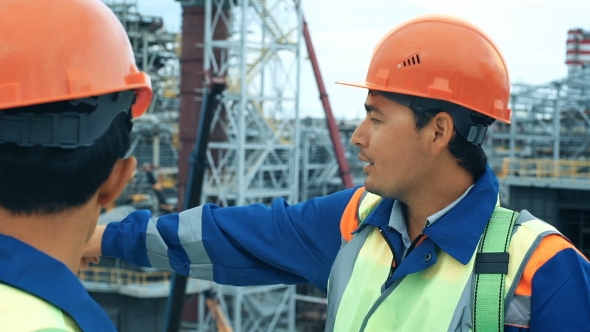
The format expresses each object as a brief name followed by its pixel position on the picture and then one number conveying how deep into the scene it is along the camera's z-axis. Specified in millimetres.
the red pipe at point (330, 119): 16094
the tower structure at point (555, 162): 14352
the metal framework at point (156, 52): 22375
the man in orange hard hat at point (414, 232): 1552
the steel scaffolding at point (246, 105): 14117
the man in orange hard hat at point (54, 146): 1071
